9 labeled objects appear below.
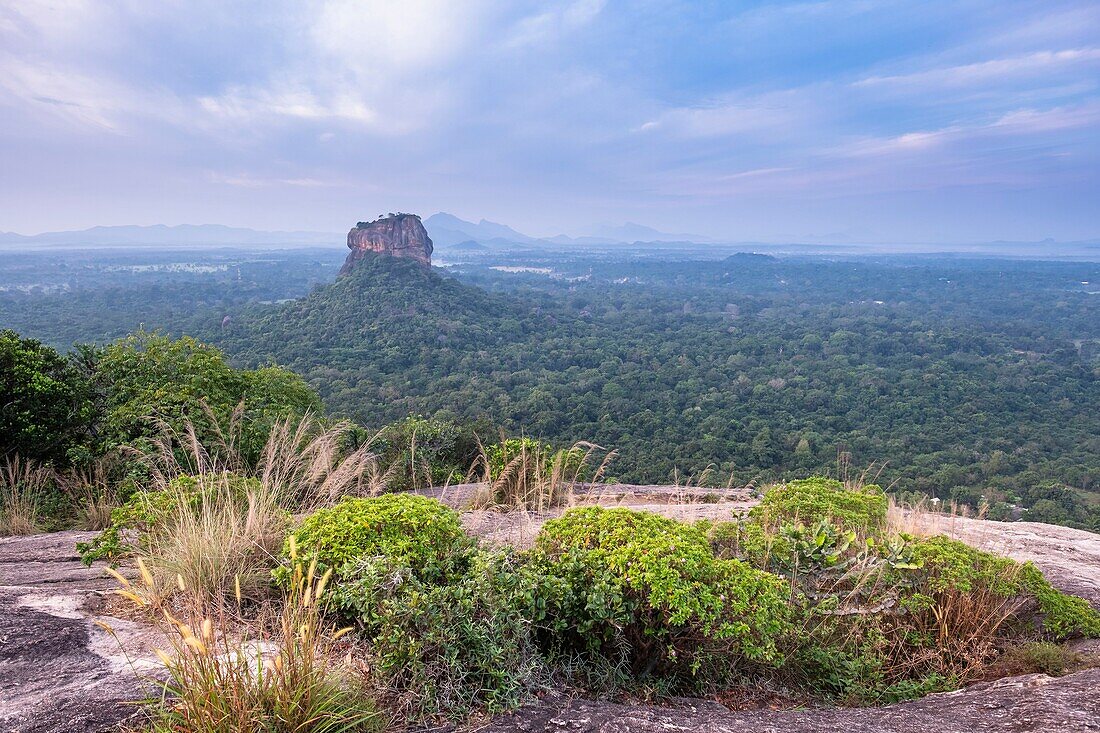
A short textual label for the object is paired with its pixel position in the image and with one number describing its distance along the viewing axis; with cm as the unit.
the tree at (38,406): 673
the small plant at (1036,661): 275
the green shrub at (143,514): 313
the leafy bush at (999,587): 313
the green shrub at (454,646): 203
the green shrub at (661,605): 241
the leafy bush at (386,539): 250
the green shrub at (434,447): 987
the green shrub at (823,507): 381
